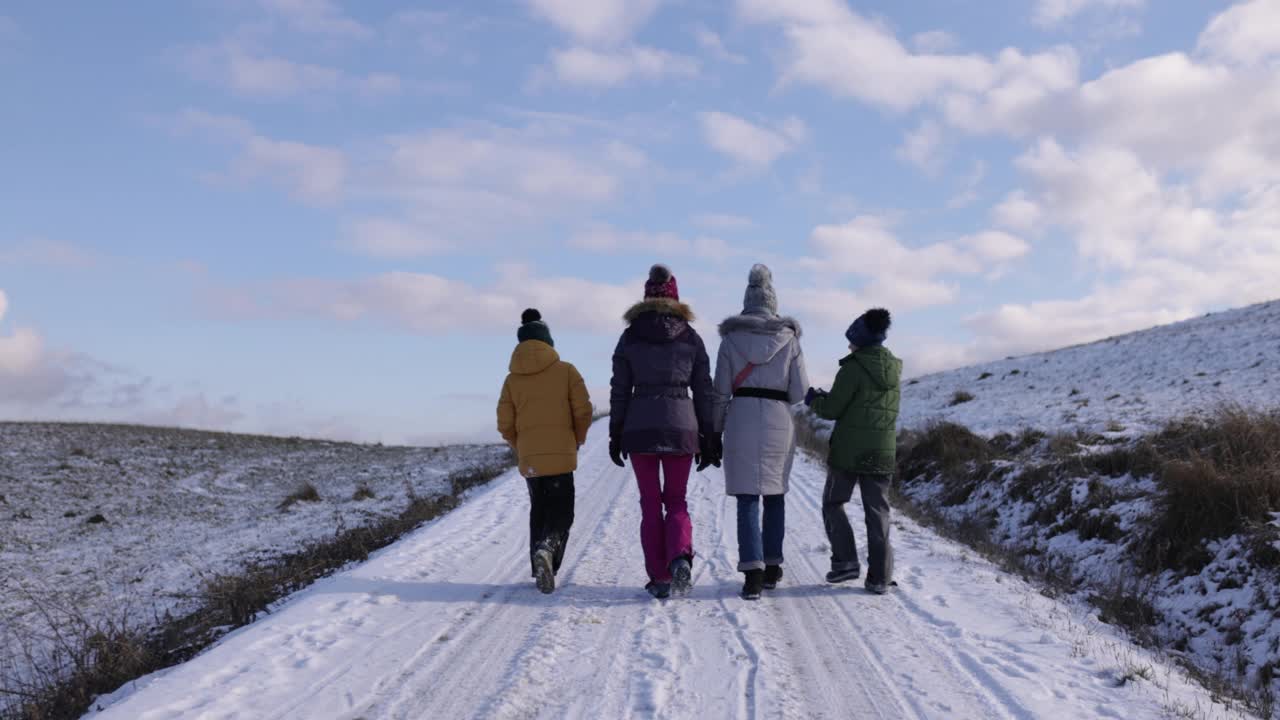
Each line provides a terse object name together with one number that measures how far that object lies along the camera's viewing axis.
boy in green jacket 7.16
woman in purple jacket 6.76
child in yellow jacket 7.22
